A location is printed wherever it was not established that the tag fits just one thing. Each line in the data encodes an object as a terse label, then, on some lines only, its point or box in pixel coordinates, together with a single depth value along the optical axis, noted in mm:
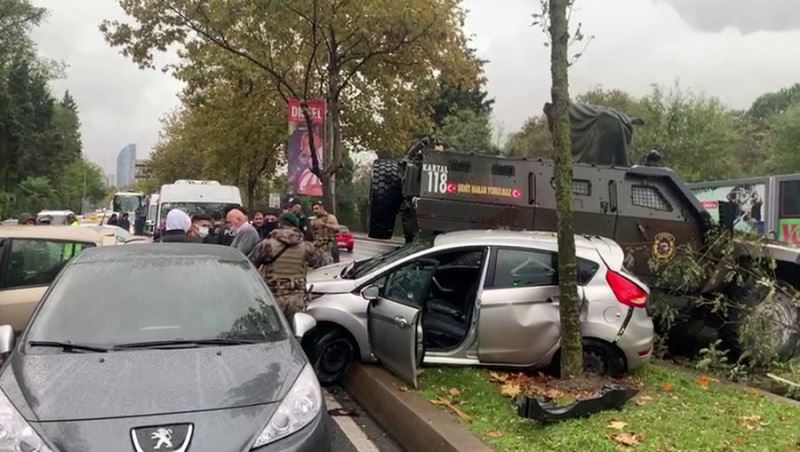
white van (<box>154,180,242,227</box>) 19984
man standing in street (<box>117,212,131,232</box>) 27923
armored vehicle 8961
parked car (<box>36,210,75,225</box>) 22297
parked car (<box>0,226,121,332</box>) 6513
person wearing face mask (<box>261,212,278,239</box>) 13008
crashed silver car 6441
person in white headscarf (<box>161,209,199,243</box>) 9664
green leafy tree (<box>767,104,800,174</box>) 39156
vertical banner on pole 18359
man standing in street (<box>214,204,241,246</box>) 12275
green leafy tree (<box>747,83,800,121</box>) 67256
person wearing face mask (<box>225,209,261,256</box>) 9000
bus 18531
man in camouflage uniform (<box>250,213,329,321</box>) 7121
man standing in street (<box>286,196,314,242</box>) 10756
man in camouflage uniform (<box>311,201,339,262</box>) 12078
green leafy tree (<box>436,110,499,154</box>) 40812
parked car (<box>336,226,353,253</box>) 28845
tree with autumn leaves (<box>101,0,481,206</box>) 16609
